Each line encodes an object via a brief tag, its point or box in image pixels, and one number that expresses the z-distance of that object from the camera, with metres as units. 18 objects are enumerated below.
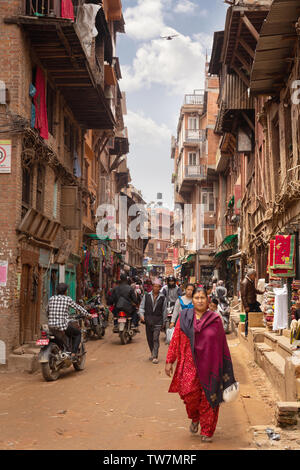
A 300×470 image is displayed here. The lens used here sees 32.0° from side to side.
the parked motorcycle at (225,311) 16.35
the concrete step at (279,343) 8.42
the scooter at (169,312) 12.56
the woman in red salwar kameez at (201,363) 5.44
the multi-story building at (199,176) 37.16
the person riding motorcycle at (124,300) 14.50
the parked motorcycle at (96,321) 15.61
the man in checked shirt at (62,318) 9.83
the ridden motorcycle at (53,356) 9.20
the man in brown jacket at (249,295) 12.64
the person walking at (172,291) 12.71
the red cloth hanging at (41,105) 13.31
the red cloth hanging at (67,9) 13.36
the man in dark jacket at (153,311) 11.73
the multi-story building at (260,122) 11.36
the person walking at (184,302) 10.06
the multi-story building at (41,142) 11.46
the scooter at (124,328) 14.28
